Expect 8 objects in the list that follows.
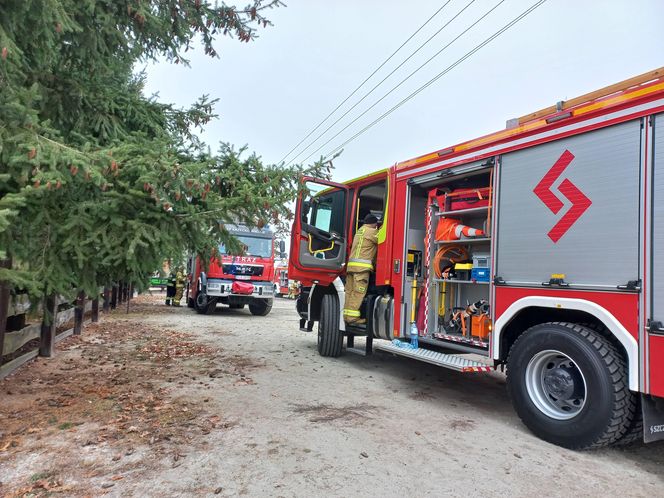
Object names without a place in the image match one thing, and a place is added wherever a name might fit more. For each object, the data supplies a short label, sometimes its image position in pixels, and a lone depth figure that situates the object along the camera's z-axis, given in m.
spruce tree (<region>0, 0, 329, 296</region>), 3.36
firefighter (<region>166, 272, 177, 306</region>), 18.05
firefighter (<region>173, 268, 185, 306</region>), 17.91
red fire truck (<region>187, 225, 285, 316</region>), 13.72
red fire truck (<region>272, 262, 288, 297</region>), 35.59
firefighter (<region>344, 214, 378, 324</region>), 6.60
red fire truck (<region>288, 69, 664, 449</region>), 3.38
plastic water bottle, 5.70
